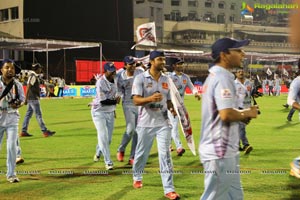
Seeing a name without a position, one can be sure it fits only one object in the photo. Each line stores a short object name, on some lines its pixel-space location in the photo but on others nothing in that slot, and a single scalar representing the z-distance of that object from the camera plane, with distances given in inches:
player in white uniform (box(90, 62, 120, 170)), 340.8
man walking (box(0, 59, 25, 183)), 295.2
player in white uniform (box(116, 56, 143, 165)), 368.8
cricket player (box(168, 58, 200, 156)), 413.4
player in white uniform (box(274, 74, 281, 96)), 1782.2
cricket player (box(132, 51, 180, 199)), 256.7
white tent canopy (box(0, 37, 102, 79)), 1322.6
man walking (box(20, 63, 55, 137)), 549.3
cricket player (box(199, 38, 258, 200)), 146.6
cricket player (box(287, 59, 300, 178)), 296.2
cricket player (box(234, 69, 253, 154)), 410.9
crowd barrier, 1578.5
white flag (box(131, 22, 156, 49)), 1024.9
